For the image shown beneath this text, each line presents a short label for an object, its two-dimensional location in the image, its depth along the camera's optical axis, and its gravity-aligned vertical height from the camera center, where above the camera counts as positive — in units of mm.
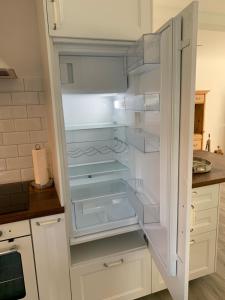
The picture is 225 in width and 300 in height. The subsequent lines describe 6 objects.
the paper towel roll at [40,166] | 1464 -359
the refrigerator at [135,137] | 786 -143
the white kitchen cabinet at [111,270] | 1309 -984
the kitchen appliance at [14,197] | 1171 -506
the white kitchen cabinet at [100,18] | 1011 +455
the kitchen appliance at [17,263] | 1130 -804
